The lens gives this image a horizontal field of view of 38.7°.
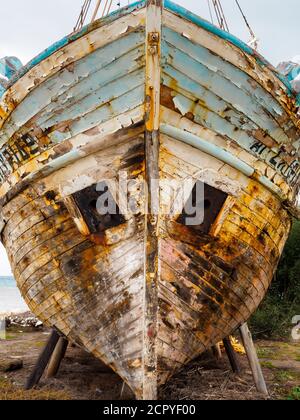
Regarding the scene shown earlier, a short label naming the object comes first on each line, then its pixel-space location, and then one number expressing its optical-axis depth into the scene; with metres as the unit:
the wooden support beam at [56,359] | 4.91
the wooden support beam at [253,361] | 4.46
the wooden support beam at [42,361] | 4.43
